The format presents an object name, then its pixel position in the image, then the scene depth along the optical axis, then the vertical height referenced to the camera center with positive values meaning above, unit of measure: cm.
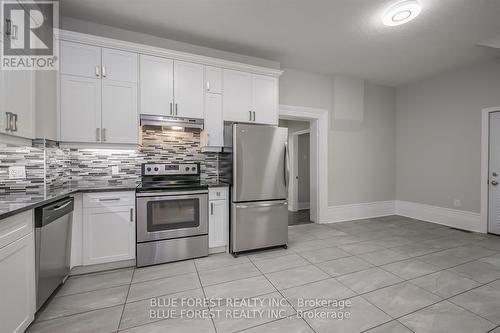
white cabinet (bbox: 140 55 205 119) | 291 +102
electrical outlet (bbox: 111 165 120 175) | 304 -6
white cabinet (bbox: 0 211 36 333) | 136 -69
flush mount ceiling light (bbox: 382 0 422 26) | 247 +170
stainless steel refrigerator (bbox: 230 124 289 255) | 302 -29
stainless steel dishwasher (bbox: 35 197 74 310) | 175 -68
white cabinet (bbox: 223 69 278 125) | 334 +101
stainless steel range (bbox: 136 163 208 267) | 268 -66
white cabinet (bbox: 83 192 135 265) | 249 -68
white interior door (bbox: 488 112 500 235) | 382 -18
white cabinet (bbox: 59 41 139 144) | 259 +82
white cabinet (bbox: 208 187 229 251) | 303 -70
